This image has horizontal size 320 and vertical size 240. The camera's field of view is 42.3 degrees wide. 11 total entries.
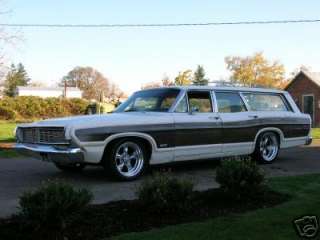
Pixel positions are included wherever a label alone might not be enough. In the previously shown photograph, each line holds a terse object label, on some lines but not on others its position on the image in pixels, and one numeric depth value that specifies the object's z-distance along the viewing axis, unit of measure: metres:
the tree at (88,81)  85.89
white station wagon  6.57
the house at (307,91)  29.89
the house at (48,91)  81.39
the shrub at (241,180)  5.17
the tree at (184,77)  43.40
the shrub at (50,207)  3.92
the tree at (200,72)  75.15
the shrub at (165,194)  4.49
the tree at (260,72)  55.75
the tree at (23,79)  79.55
